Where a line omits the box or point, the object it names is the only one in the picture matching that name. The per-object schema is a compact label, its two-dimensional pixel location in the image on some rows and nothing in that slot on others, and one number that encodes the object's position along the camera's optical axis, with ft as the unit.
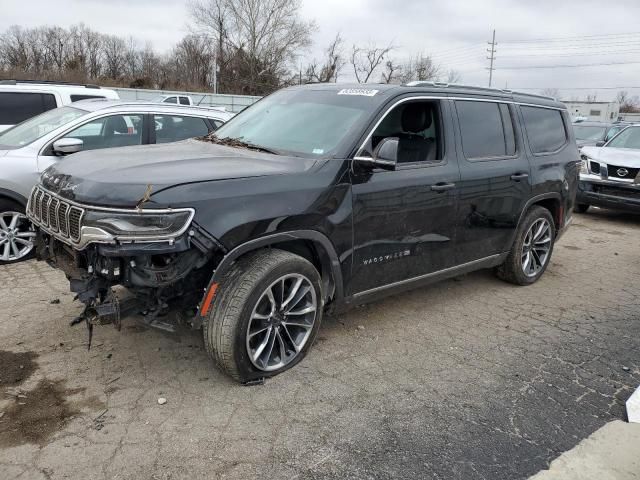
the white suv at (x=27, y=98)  25.50
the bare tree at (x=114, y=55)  202.28
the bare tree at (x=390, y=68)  185.09
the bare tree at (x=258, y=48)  171.22
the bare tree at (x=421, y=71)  181.78
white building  193.06
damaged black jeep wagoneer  9.77
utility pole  206.49
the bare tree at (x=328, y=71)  167.86
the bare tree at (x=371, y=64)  182.91
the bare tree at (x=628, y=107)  249.96
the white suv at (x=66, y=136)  18.24
